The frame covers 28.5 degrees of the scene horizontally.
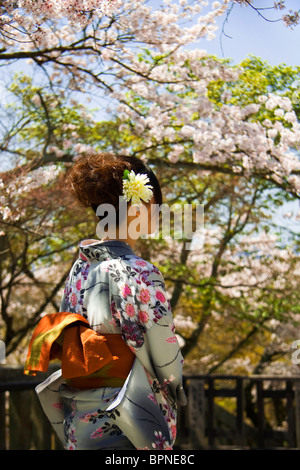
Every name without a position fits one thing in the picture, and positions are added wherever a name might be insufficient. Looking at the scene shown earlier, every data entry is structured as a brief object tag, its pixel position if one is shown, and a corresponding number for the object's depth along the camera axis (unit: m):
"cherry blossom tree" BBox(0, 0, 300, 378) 4.84
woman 1.75
